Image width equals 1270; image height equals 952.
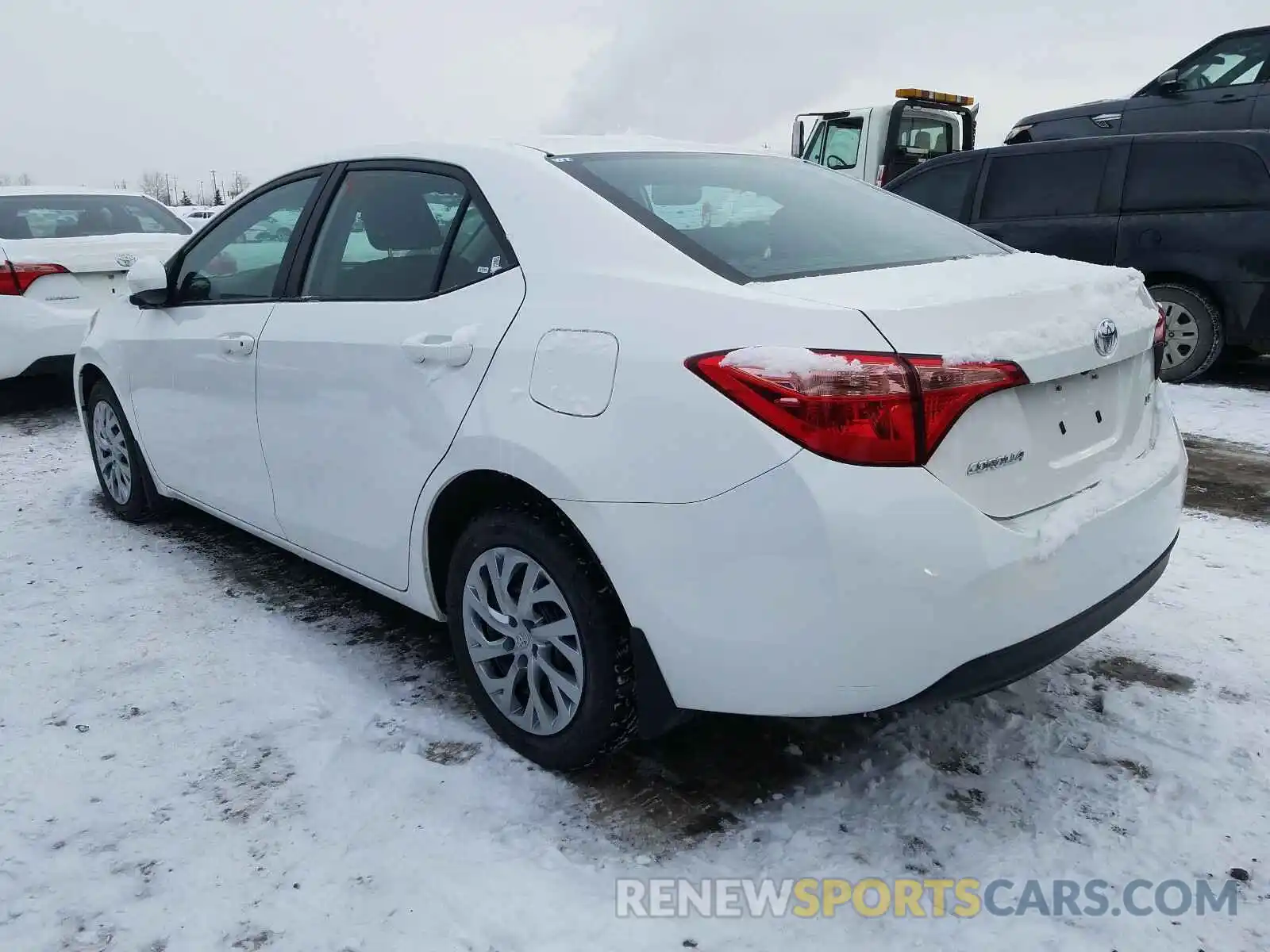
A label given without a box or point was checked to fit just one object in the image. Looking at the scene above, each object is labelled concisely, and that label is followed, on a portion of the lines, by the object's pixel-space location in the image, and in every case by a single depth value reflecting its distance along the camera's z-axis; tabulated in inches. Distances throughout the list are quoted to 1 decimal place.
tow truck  476.7
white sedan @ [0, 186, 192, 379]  239.8
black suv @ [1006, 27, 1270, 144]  353.4
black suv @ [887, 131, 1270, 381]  246.5
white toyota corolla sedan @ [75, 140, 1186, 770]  73.0
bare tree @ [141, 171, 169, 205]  4075.3
